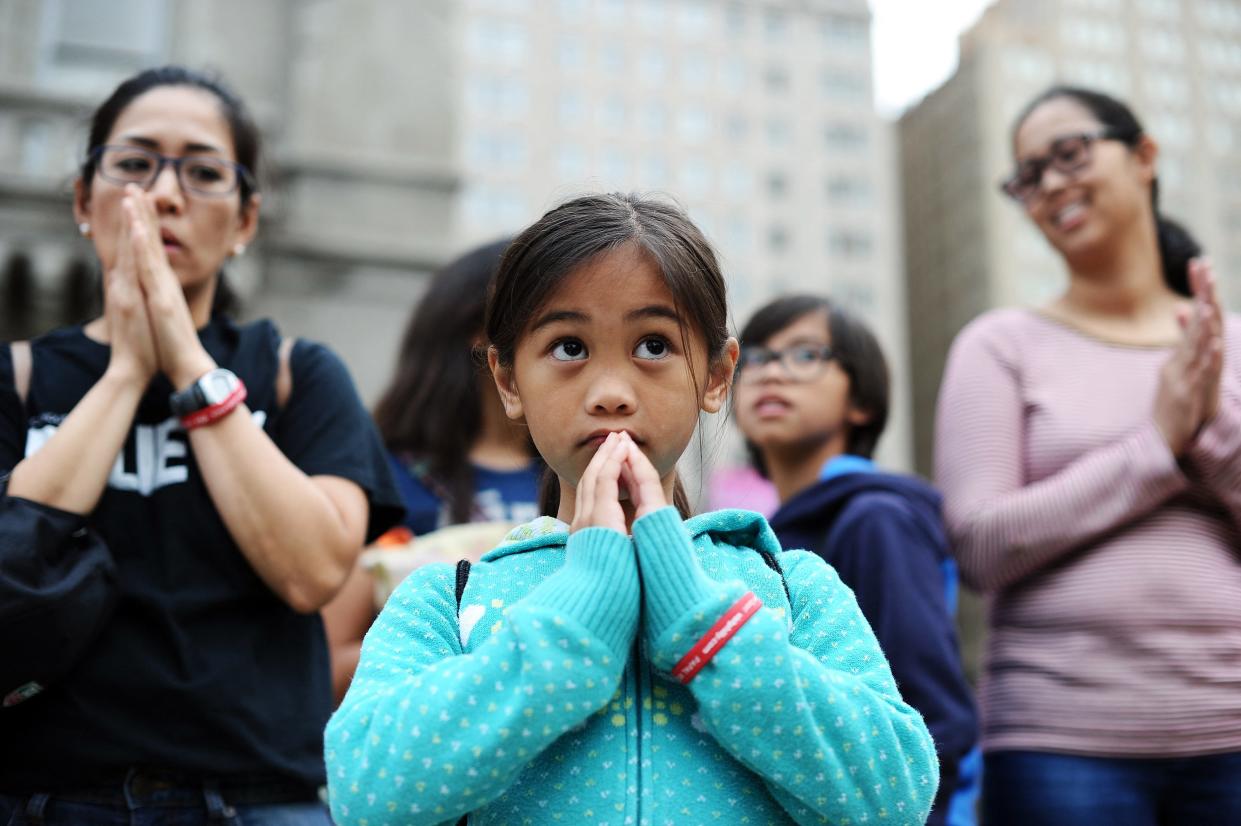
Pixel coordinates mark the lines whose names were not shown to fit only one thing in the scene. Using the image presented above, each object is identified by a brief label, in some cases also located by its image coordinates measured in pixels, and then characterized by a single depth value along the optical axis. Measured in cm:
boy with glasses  288
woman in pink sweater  262
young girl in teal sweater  145
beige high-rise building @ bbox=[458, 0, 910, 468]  5288
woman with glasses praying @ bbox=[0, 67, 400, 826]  211
